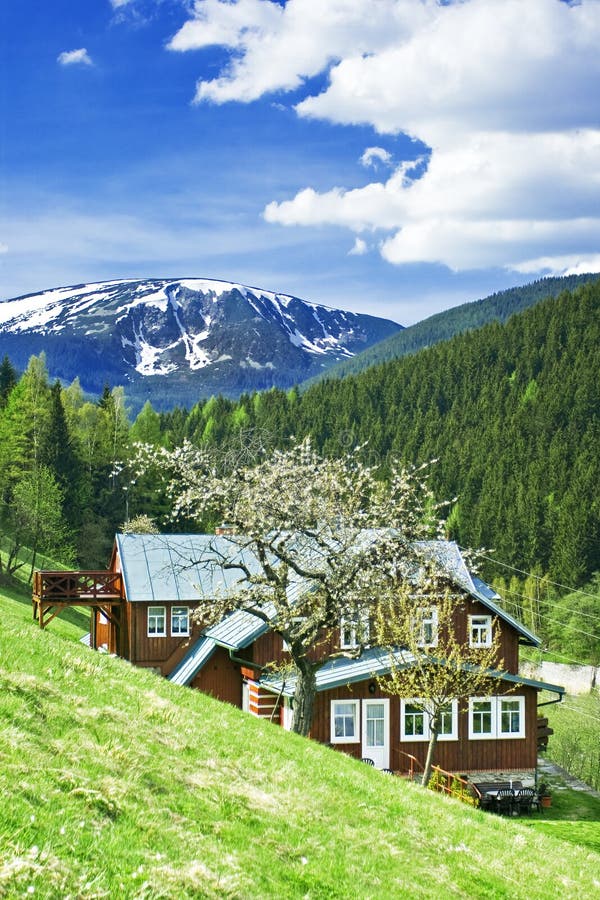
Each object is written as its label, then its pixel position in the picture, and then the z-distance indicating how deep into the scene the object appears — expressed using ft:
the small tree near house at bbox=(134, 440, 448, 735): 87.25
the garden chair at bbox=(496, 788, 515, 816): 116.06
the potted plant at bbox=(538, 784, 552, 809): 120.37
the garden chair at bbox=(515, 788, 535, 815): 117.29
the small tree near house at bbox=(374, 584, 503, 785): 103.81
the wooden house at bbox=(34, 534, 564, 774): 124.16
